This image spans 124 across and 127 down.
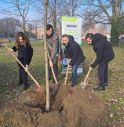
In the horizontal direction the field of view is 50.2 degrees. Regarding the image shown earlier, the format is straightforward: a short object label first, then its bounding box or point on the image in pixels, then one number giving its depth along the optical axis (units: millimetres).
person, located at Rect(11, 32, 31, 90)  3529
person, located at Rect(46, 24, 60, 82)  3628
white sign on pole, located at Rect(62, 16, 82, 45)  4540
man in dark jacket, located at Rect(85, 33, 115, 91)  3568
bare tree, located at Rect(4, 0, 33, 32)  16900
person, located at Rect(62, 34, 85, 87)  3675
